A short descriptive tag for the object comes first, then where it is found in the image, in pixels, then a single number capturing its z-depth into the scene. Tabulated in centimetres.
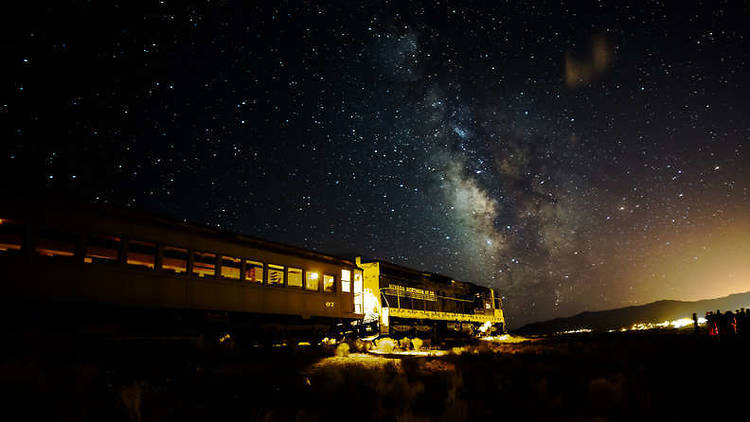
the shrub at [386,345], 1549
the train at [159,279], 844
